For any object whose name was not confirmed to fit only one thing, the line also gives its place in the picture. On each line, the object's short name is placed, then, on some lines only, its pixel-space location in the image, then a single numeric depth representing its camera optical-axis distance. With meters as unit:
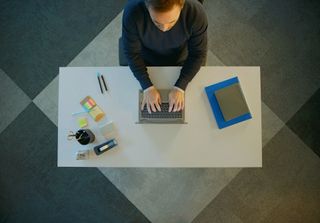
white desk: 1.35
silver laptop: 1.34
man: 1.17
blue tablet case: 1.34
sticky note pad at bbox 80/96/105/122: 1.37
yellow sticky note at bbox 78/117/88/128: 1.37
